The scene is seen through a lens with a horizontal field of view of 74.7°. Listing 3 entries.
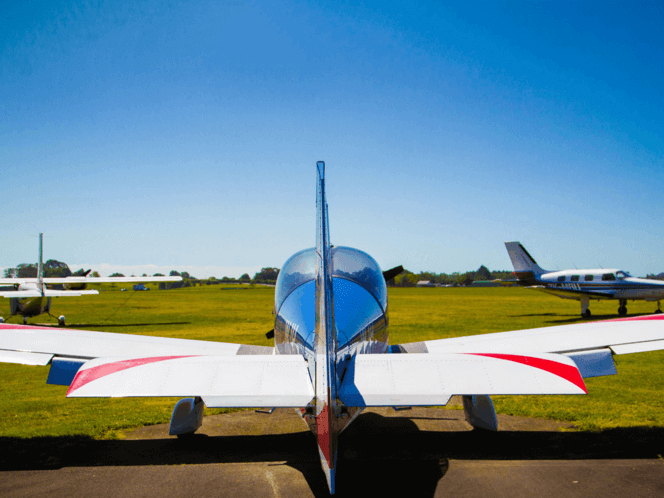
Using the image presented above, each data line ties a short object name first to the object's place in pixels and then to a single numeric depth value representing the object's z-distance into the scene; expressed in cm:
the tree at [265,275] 11489
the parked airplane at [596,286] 2545
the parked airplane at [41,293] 2103
